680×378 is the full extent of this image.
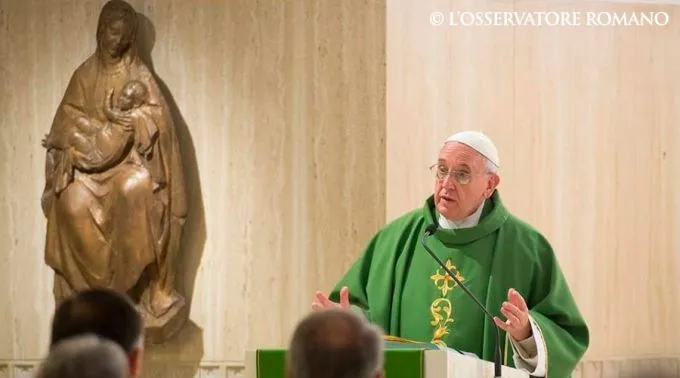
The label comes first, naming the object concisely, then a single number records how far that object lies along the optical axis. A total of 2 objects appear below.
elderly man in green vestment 11.24
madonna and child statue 15.46
